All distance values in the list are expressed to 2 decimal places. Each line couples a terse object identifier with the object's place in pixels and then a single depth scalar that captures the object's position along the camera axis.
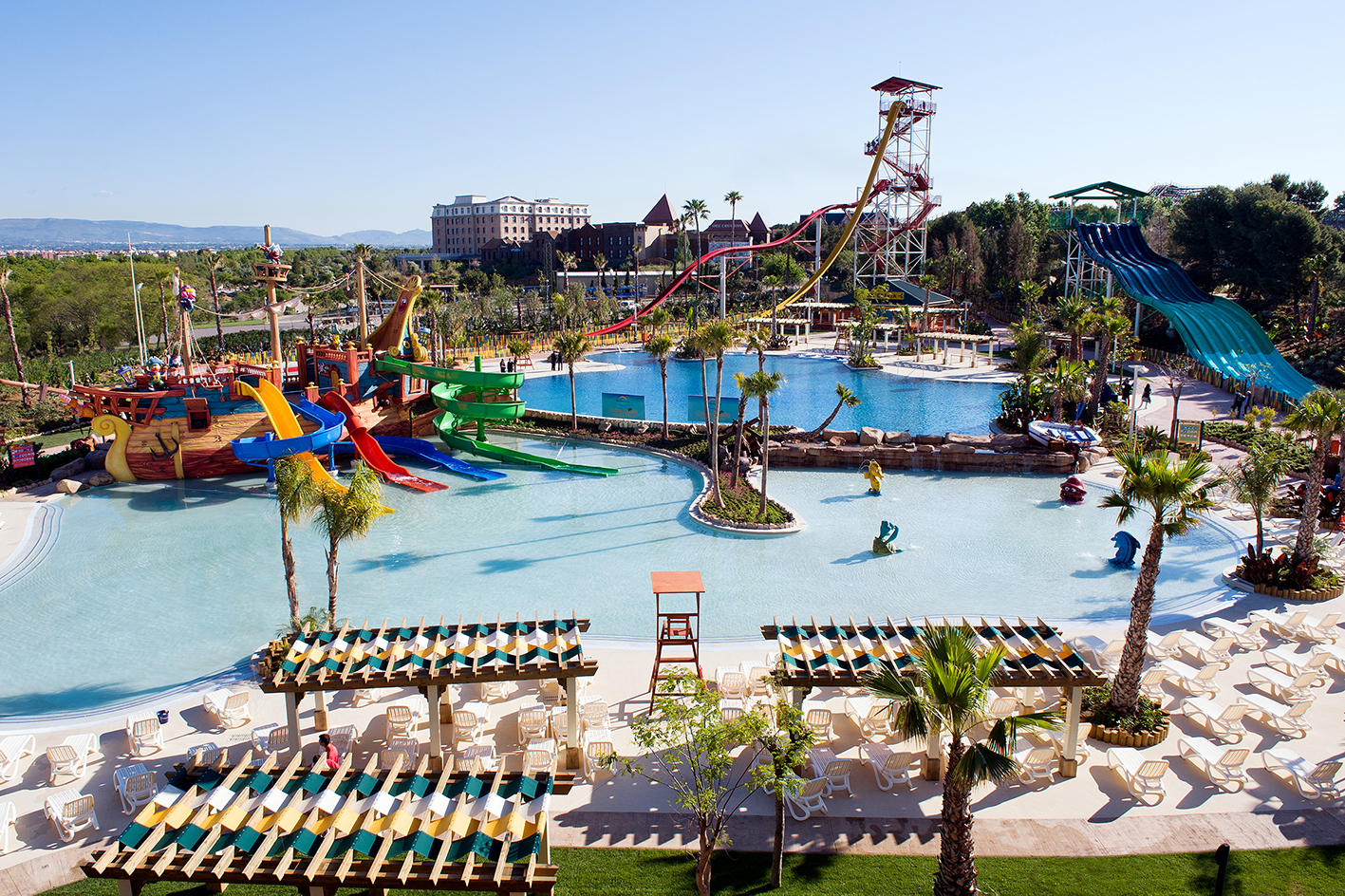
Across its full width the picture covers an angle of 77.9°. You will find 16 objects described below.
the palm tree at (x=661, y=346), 28.97
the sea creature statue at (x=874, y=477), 24.33
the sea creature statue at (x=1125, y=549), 18.70
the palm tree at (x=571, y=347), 31.88
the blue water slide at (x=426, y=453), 26.98
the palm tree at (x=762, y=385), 21.84
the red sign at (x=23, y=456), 25.20
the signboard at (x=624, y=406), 31.02
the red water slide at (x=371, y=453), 25.64
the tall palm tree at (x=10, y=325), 35.84
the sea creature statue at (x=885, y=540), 19.45
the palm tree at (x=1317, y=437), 16.39
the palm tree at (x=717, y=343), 22.61
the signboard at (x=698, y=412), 30.00
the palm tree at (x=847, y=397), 25.47
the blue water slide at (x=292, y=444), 24.25
